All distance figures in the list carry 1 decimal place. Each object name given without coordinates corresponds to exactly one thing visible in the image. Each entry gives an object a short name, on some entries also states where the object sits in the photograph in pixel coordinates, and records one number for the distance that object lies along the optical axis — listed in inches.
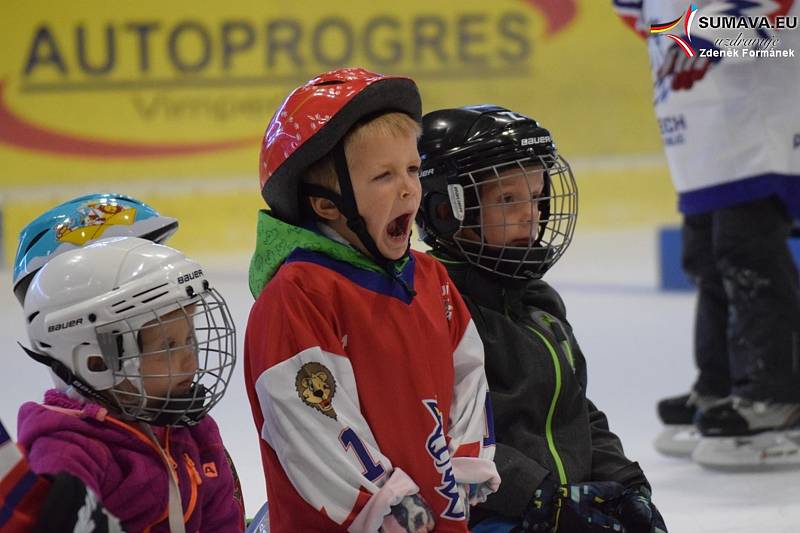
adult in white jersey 315.5
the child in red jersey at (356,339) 259.8
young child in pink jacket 259.9
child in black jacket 270.7
